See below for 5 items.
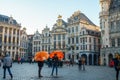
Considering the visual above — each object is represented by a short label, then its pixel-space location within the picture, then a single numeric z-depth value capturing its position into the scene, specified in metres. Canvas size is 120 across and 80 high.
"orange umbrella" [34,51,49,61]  7.42
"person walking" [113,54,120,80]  6.62
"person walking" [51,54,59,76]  8.25
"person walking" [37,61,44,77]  7.54
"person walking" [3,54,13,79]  6.82
